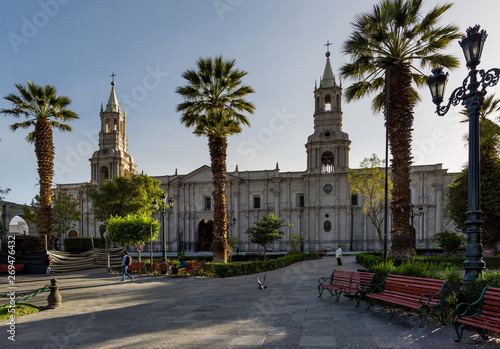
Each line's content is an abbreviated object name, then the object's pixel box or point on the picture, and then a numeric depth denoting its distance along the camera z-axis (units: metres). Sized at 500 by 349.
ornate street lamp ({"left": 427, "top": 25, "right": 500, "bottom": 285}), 6.64
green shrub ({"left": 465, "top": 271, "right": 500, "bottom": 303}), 6.18
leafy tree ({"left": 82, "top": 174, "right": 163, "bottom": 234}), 34.72
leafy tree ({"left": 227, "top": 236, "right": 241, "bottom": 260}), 27.63
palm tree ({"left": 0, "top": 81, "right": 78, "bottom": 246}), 21.73
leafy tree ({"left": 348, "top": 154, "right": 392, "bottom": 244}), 31.45
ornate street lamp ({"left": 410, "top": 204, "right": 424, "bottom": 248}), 37.23
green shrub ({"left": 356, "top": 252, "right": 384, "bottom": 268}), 17.02
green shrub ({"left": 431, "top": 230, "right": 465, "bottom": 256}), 22.20
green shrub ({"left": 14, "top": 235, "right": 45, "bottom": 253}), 26.55
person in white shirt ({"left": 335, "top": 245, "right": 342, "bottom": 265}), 22.03
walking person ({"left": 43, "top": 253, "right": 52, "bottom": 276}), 18.89
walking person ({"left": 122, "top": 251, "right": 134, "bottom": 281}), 15.60
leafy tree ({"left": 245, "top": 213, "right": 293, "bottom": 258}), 24.75
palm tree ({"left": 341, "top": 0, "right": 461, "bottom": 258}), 14.38
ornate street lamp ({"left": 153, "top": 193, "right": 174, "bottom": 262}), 19.70
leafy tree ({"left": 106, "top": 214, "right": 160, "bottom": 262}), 20.66
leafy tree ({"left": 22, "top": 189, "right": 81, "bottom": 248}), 35.52
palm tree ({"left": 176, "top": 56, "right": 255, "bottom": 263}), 17.88
